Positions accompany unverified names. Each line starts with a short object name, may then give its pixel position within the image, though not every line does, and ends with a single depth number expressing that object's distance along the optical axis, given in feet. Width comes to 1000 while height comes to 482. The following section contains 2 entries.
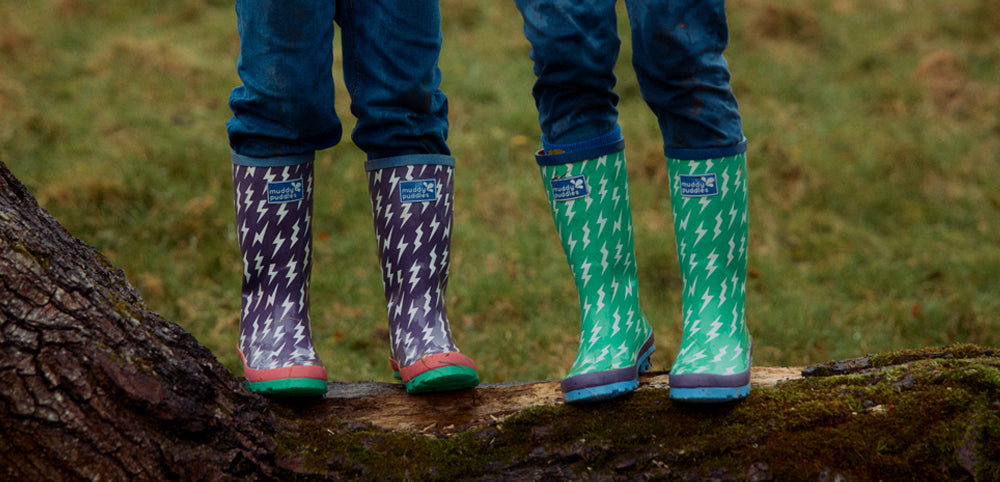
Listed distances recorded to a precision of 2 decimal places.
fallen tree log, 8.38
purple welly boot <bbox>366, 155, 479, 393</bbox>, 9.20
